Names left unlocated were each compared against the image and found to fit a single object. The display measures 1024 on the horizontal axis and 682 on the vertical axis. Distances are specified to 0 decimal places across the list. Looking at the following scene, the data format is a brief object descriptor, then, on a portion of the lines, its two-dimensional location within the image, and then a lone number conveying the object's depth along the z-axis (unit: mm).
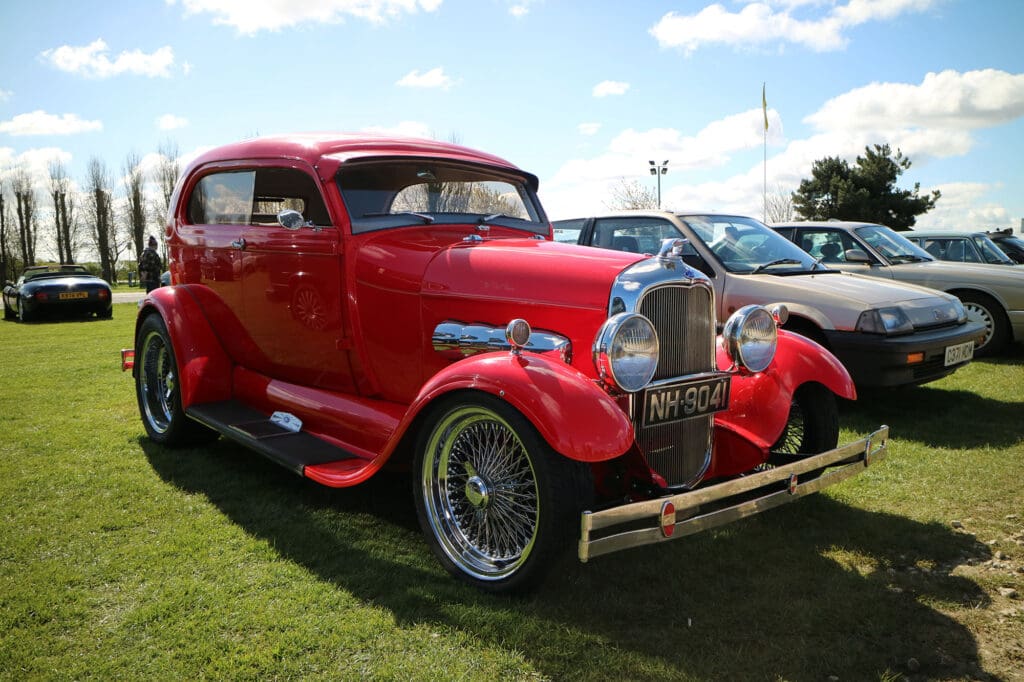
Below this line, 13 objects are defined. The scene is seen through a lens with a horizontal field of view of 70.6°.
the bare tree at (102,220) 45062
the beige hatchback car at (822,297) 5879
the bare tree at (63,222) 45781
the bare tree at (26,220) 45156
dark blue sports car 16188
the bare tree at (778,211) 38875
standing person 18188
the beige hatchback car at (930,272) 8641
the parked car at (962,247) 10859
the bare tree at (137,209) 45250
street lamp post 30125
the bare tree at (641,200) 32156
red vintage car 2912
